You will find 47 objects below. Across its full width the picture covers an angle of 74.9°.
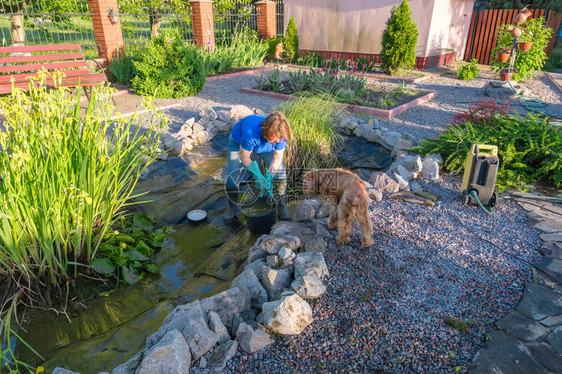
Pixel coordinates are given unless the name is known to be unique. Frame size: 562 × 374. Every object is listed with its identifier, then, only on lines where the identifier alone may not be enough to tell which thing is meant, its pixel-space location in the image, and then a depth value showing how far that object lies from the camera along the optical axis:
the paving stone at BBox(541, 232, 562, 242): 3.04
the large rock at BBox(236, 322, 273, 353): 2.02
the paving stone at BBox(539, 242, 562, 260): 2.84
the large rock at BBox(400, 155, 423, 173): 4.27
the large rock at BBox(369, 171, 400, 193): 3.90
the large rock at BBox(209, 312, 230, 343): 2.09
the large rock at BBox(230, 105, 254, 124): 6.22
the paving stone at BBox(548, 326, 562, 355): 2.02
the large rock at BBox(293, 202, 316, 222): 3.48
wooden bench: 6.27
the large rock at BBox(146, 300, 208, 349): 2.07
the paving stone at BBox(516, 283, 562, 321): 2.27
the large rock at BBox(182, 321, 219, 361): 1.97
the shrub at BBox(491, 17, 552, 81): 9.31
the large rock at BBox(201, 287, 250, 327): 2.24
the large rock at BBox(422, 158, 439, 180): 4.23
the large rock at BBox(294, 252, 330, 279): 2.49
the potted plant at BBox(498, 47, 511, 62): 9.30
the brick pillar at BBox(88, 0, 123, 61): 8.88
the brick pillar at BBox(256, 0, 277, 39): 13.23
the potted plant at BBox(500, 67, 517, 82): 9.10
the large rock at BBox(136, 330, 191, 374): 1.82
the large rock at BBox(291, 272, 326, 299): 2.33
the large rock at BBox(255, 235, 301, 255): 2.79
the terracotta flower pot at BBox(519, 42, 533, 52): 9.09
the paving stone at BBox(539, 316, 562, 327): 2.19
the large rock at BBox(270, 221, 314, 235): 3.12
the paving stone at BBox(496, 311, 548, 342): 2.11
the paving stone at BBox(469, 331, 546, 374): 1.90
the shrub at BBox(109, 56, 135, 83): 8.79
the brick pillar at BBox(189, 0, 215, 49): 11.09
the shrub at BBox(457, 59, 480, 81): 9.93
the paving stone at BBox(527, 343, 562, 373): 1.91
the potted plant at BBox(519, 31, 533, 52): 9.12
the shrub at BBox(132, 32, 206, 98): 7.66
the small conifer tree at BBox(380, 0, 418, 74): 10.02
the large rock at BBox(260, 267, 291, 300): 2.45
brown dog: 2.80
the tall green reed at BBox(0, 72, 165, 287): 2.28
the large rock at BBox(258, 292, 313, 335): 2.08
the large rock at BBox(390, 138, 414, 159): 5.08
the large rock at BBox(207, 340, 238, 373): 1.94
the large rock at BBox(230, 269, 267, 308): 2.41
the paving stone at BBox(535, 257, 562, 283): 2.62
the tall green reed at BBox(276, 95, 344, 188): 4.74
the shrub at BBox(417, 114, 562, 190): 4.04
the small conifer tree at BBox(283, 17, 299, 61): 12.52
